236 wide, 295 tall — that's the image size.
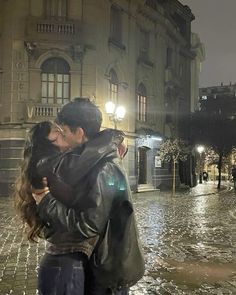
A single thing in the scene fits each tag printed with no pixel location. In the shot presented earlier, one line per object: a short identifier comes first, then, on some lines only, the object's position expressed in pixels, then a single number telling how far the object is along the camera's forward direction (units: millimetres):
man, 1433
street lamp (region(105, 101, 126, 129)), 11118
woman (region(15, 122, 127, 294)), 1444
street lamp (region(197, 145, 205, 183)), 22283
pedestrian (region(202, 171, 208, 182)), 29514
